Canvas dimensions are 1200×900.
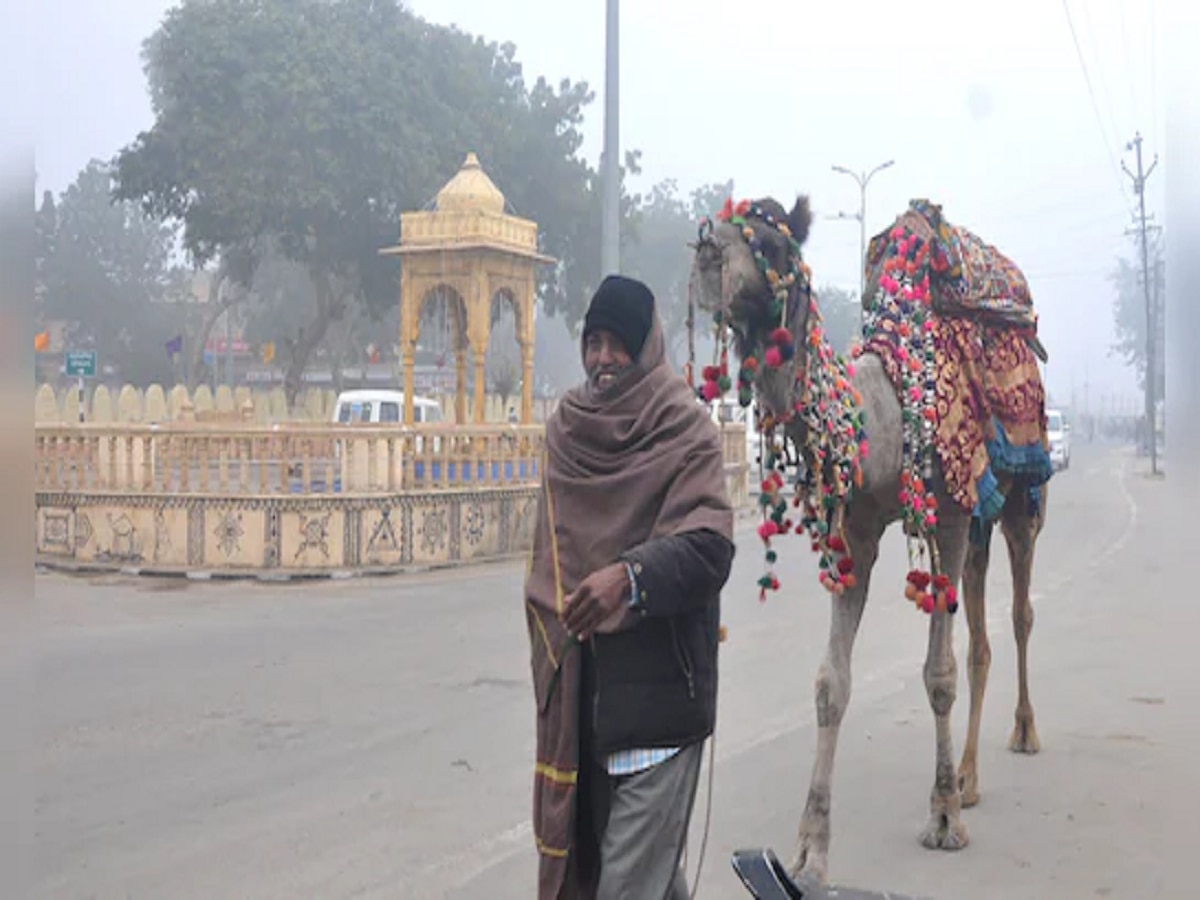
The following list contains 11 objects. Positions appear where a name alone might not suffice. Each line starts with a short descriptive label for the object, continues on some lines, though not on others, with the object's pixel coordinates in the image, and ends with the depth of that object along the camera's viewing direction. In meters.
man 3.22
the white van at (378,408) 23.22
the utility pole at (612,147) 12.50
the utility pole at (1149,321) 33.54
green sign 17.36
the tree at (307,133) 31.52
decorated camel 4.48
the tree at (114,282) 55.12
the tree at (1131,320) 50.89
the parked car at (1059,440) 35.62
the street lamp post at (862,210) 37.16
